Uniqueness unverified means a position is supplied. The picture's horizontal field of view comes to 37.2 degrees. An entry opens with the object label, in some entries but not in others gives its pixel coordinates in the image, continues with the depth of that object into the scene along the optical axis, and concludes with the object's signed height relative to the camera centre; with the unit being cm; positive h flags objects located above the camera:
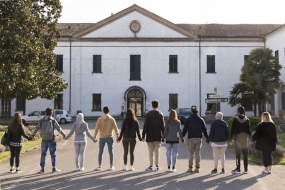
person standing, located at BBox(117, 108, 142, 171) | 1185 -76
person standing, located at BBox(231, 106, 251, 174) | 1153 -88
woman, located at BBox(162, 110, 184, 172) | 1172 -92
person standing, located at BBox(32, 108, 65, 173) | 1151 -91
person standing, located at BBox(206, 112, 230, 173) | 1154 -95
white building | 4584 +400
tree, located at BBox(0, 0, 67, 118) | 1825 +237
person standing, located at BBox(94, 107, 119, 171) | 1202 -82
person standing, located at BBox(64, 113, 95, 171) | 1177 -96
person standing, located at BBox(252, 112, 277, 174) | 1160 -101
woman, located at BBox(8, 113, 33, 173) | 1157 -95
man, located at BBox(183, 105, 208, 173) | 1158 -85
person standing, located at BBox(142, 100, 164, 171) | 1178 -70
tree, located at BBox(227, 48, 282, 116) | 3500 +237
